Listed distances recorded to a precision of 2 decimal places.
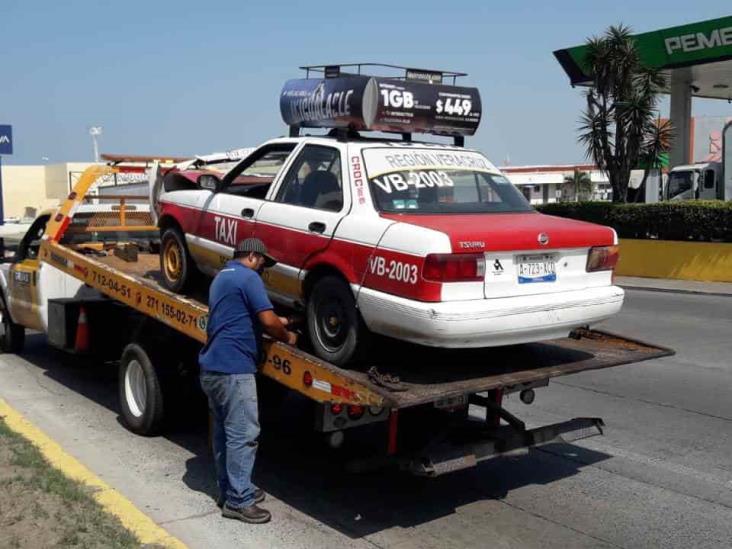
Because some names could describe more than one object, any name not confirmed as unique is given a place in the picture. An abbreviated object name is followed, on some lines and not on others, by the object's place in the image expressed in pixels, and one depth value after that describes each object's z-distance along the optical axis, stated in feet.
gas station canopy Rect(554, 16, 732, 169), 82.02
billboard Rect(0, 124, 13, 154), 60.10
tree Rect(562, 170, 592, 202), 217.21
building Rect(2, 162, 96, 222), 220.14
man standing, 17.25
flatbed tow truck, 16.87
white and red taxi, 16.51
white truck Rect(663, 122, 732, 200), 86.89
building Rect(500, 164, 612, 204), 239.09
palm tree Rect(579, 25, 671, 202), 79.30
